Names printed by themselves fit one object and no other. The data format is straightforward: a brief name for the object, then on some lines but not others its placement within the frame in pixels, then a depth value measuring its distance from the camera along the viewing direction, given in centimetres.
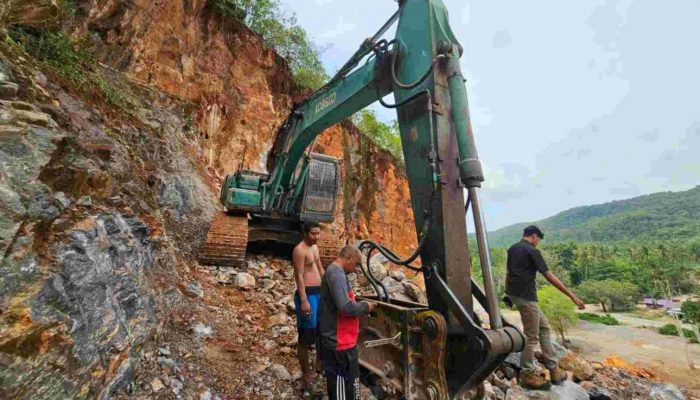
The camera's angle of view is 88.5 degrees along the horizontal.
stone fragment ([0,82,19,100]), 253
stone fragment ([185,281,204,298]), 409
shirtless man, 304
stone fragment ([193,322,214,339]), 346
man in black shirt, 357
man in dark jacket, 244
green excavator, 228
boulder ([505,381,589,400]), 344
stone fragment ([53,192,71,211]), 233
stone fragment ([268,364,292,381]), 312
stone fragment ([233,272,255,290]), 481
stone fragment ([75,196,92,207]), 264
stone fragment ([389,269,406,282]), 625
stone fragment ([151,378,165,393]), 257
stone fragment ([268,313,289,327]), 408
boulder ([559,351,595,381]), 443
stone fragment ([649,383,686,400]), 497
